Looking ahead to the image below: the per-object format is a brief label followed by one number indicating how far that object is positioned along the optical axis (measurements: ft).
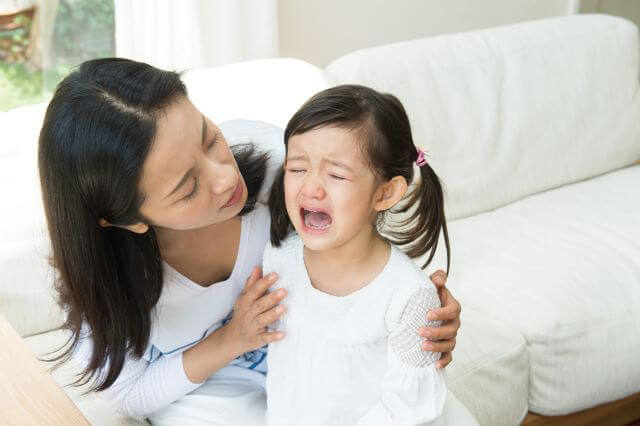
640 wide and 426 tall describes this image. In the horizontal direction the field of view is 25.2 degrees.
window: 9.74
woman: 5.41
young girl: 5.56
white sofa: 6.93
